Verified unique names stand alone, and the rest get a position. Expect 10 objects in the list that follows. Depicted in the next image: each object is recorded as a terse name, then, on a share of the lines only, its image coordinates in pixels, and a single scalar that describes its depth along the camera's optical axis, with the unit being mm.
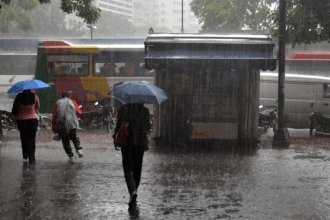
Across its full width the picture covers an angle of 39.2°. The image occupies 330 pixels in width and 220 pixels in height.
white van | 15383
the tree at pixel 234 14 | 37062
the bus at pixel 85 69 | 17781
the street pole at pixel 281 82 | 12805
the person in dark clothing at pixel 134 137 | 6344
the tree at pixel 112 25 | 86562
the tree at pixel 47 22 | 57125
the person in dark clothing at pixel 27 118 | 9352
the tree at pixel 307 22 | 14688
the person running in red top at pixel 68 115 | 9617
